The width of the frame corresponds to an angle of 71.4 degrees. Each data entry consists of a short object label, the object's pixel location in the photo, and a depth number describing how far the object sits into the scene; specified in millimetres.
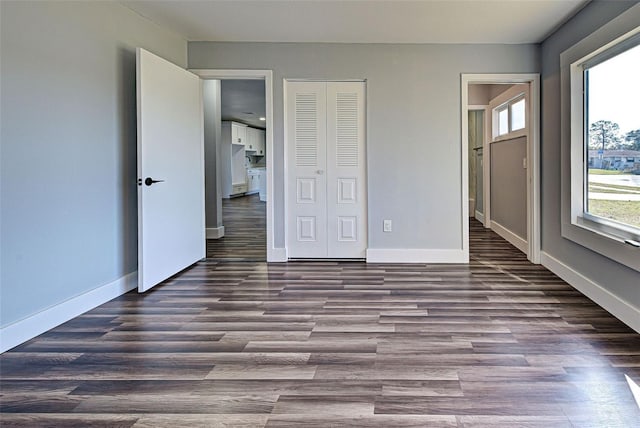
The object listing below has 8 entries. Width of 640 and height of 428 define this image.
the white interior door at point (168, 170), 3480
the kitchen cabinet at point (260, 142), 15164
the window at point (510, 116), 5495
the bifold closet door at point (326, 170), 4684
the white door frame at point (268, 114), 4590
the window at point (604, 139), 2805
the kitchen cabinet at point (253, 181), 14852
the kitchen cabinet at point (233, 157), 12586
